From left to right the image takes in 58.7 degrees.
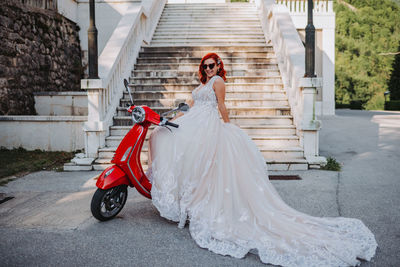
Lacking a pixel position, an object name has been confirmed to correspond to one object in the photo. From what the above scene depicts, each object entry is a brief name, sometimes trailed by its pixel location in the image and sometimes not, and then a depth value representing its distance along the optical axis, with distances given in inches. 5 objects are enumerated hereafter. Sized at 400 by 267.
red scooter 140.2
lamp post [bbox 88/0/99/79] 244.5
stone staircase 262.4
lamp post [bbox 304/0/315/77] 244.4
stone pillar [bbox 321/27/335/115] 564.1
